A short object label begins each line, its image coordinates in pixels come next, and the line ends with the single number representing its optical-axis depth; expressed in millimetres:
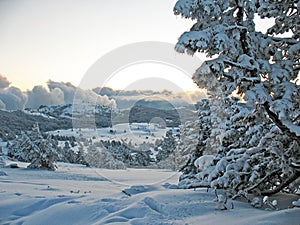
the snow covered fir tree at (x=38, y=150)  23584
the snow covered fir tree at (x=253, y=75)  6051
